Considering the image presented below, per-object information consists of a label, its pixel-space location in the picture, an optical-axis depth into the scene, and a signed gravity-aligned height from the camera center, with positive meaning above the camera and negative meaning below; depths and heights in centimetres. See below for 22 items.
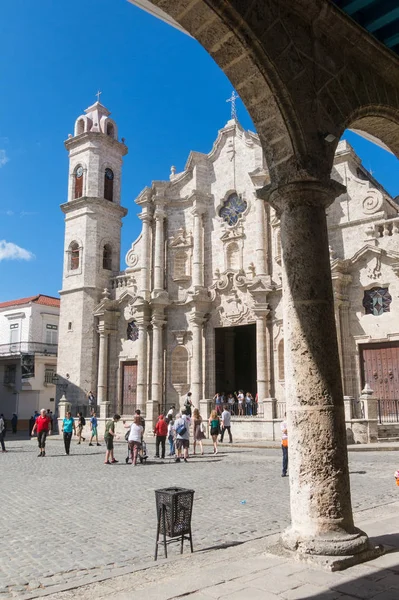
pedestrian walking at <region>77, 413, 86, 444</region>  2220 -92
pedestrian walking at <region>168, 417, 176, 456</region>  1592 -111
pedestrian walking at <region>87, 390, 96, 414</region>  2612 +13
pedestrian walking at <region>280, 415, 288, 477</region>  1107 -110
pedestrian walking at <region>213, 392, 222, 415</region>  2236 -6
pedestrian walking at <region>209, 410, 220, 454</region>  1636 -80
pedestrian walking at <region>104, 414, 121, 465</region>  1419 -102
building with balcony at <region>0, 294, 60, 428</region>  3655 +337
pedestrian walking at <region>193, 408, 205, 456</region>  1629 -88
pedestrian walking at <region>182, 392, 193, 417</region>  2144 -16
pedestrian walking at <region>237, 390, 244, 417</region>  2283 -16
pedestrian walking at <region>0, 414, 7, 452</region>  1873 -104
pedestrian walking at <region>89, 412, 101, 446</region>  2113 -98
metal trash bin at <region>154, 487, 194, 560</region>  531 -113
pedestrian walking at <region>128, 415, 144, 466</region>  1396 -97
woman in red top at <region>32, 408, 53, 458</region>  1617 -73
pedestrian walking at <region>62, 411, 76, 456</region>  1658 -85
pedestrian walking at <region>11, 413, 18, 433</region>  3362 -126
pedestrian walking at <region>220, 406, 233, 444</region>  1888 -75
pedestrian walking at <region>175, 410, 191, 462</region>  1458 -97
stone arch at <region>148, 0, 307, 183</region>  509 +334
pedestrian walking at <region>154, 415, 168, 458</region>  1554 -90
